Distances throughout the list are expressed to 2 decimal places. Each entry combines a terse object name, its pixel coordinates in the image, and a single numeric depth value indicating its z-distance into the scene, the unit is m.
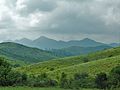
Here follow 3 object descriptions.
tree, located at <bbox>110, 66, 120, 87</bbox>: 69.49
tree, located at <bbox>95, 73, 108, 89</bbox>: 69.67
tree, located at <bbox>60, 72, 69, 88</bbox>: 59.95
